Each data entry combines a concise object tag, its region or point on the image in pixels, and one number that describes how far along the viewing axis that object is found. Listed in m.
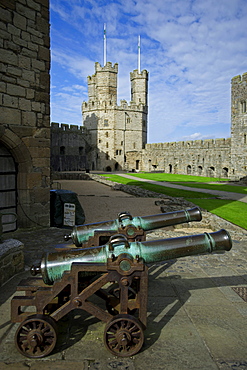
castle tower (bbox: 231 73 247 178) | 27.05
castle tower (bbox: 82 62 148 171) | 48.94
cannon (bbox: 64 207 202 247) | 3.90
